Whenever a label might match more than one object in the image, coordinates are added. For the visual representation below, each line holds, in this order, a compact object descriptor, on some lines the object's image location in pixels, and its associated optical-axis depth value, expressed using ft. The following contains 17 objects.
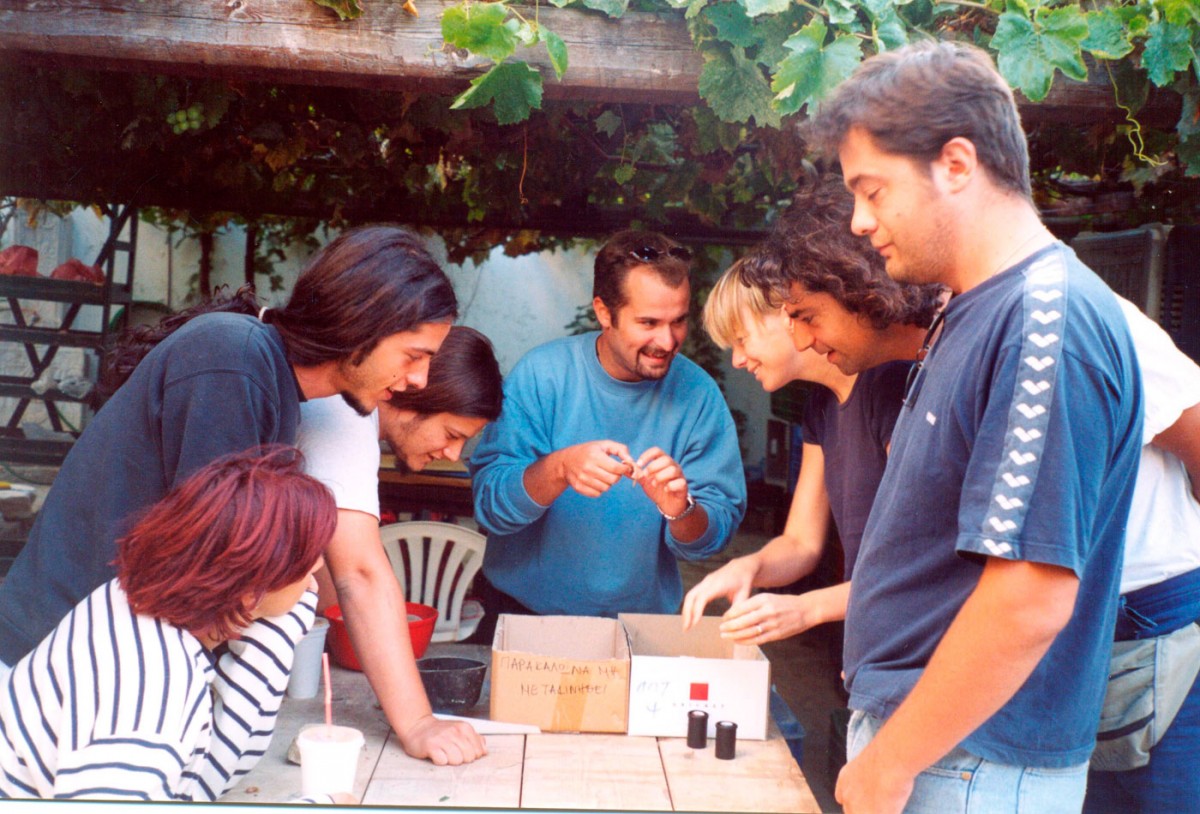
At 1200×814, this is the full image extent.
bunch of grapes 10.28
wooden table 6.10
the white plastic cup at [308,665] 7.59
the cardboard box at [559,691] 6.86
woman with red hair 4.63
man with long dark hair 5.50
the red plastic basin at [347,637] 8.12
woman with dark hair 6.59
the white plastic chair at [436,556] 11.56
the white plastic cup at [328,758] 5.53
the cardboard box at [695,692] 6.89
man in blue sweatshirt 8.76
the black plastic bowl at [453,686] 7.22
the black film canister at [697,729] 6.78
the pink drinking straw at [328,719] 5.56
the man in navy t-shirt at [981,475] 3.87
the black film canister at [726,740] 6.66
